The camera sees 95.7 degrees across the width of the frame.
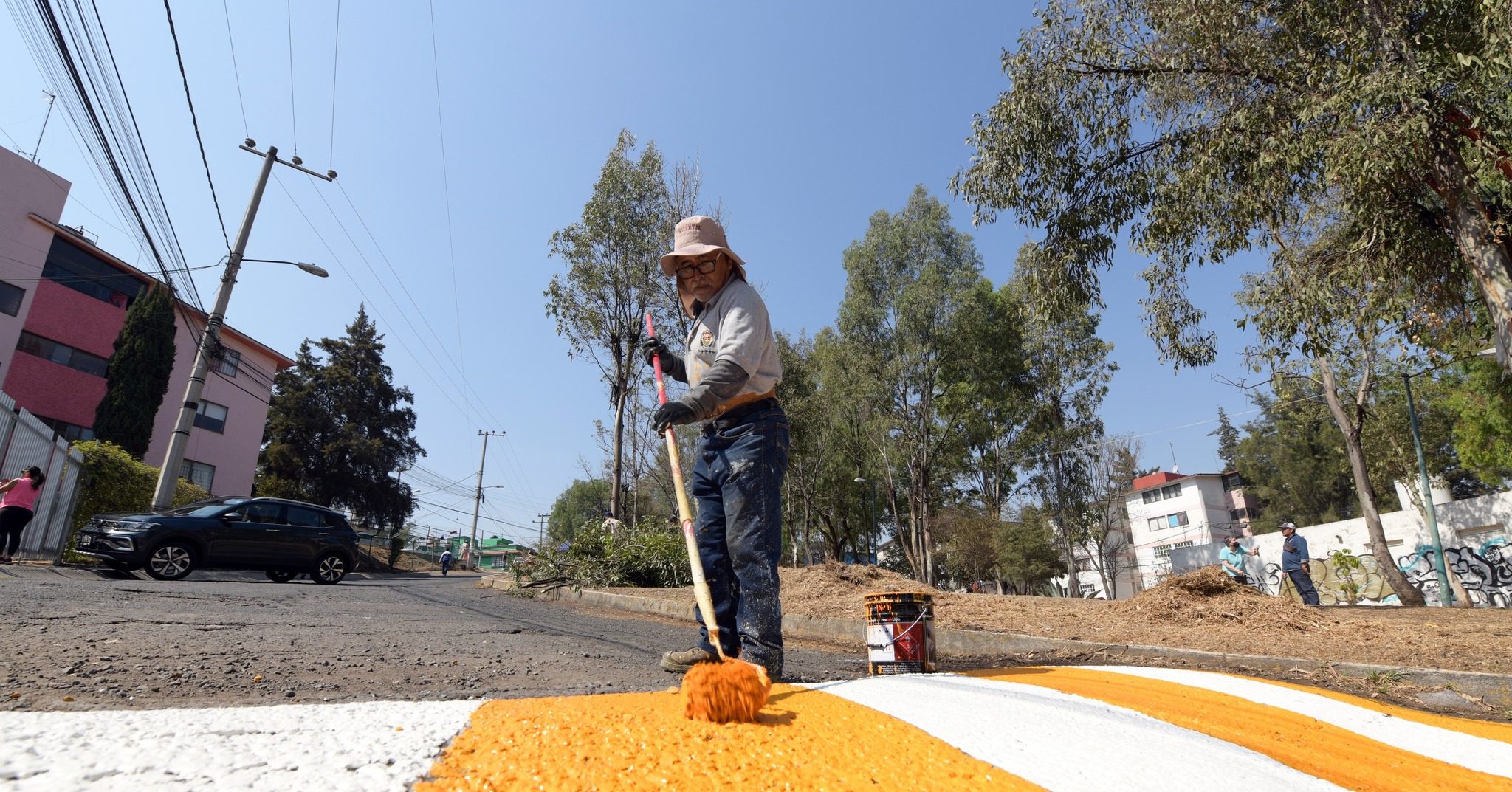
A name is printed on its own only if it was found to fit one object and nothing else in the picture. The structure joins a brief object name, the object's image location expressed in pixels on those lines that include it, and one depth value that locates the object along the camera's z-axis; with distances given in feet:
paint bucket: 10.46
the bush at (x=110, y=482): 41.68
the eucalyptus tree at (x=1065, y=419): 73.77
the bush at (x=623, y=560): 36.60
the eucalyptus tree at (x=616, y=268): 49.93
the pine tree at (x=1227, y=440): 207.00
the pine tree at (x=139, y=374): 70.38
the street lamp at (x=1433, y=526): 47.16
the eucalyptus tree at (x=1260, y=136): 19.27
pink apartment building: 65.98
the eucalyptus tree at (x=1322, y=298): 22.50
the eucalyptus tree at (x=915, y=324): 70.79
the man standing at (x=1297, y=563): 35.29
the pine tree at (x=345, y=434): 108.78
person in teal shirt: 38.42
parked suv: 31.50
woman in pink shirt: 31.17
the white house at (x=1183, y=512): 153.17
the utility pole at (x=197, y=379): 35.55
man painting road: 8.50
